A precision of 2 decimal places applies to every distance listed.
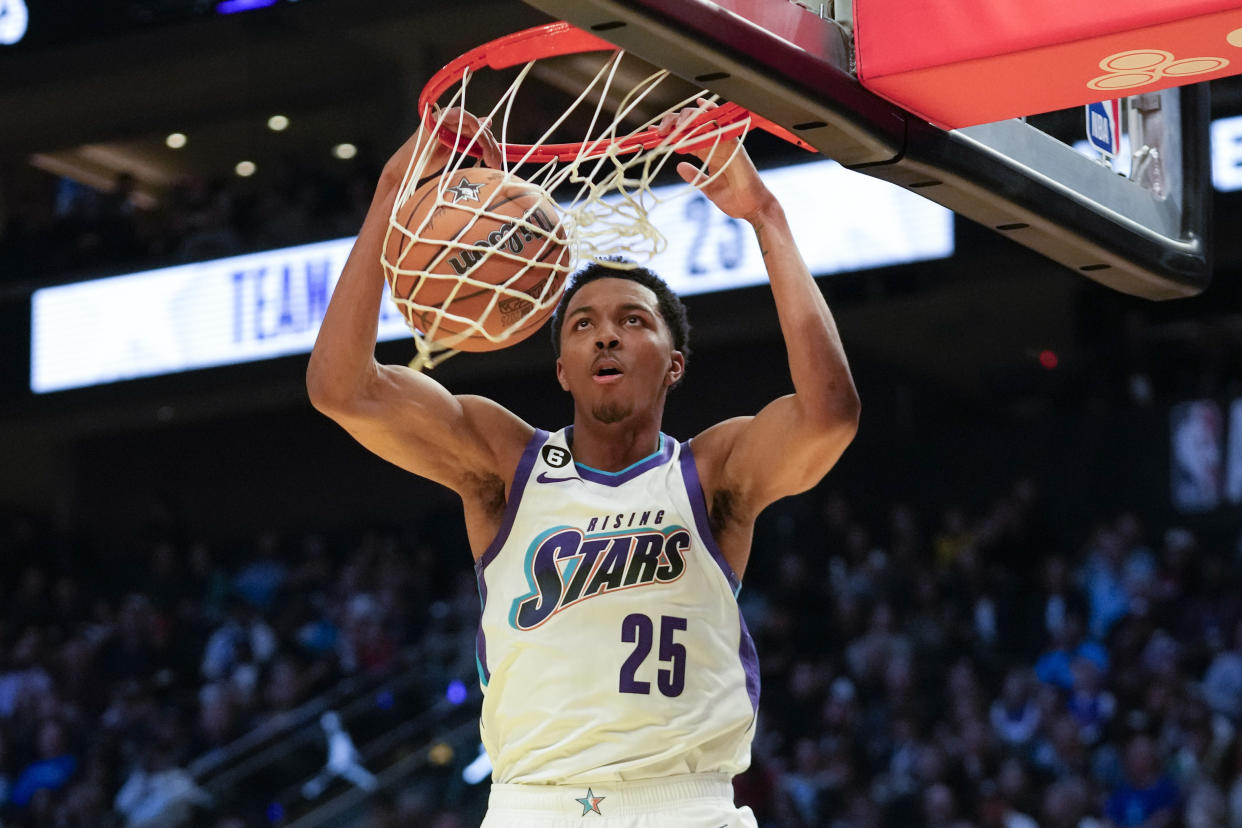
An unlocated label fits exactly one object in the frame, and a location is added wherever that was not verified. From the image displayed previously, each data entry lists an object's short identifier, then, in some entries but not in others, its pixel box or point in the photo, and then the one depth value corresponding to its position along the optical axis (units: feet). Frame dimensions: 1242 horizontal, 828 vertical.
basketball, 19.53
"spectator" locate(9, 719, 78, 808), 72.23
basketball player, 19.84
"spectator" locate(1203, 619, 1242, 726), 55.57
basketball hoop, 19.27
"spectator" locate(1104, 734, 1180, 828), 52.39
